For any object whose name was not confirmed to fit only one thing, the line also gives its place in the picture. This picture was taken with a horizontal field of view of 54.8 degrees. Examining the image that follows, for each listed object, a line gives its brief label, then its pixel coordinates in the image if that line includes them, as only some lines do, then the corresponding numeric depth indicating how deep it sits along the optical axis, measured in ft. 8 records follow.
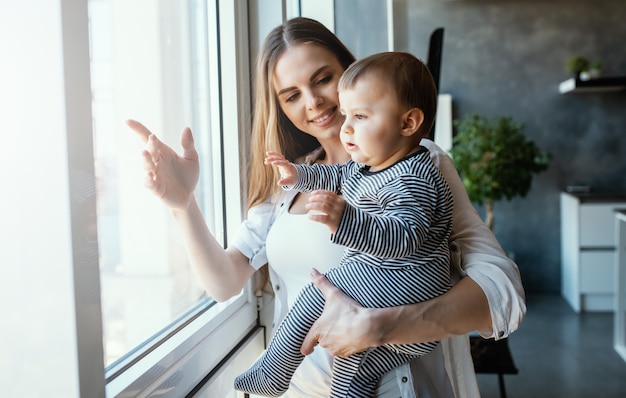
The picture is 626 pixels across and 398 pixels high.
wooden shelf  18.22
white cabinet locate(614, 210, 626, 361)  13.75
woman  3.60
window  3.97
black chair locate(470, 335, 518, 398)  9.14
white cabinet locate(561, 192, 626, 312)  17.80
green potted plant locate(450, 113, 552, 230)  17.11
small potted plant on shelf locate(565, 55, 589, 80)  18.76
